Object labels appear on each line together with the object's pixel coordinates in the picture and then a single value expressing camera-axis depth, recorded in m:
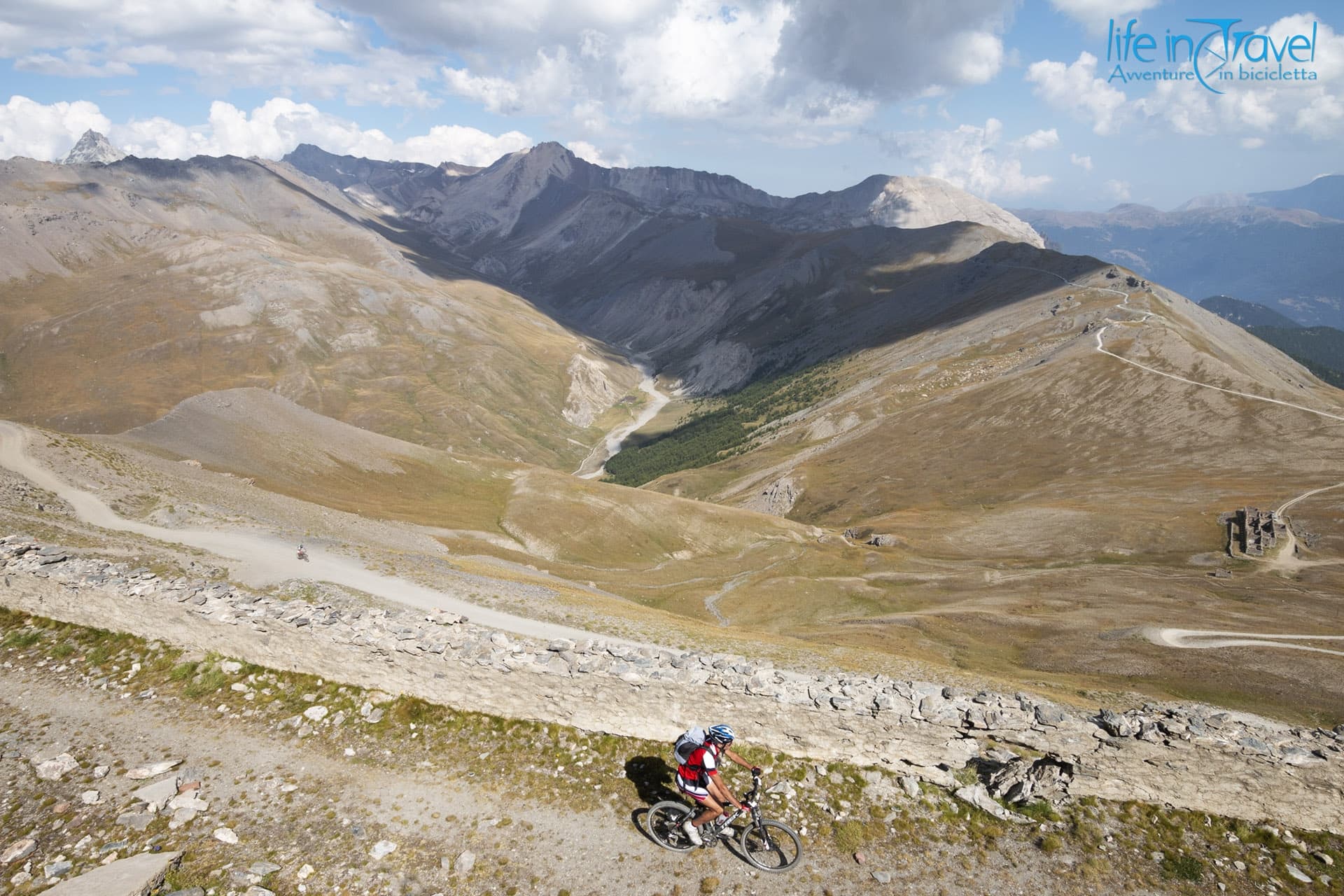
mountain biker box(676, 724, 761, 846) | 15.07
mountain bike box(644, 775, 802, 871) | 15.44
